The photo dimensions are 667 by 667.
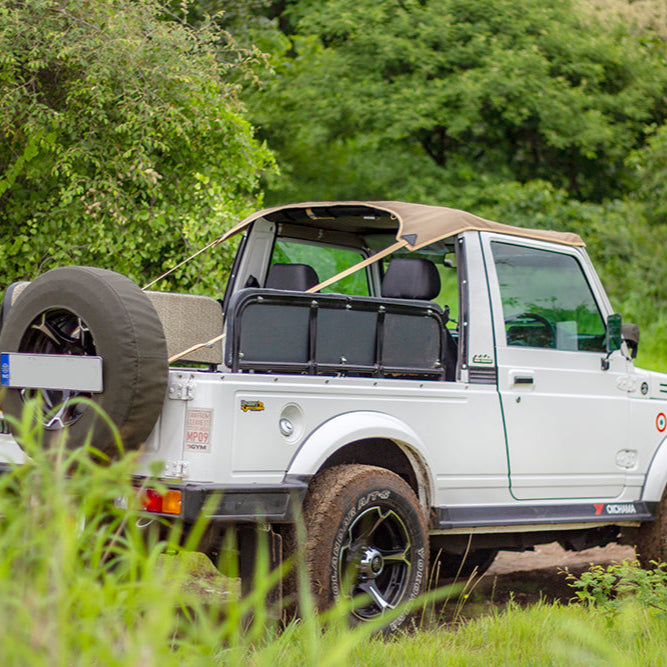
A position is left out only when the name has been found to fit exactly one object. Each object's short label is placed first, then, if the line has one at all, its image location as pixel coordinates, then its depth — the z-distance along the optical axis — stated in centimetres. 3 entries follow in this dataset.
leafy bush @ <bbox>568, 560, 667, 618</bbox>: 902
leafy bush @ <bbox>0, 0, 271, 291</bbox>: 1595
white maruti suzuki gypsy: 846
